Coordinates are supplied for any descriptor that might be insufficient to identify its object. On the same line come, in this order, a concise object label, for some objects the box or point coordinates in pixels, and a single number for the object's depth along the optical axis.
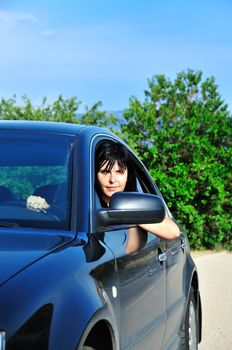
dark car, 3.69
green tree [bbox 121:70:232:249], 21.85
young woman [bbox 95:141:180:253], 5.99
